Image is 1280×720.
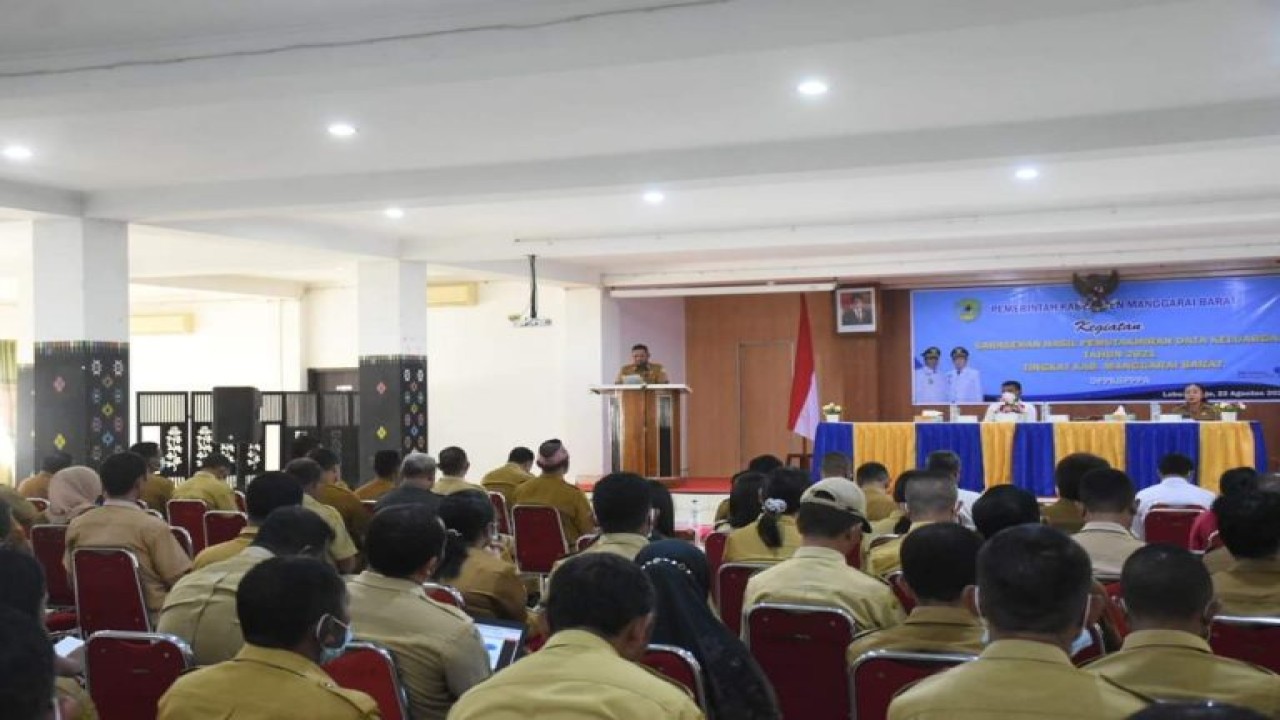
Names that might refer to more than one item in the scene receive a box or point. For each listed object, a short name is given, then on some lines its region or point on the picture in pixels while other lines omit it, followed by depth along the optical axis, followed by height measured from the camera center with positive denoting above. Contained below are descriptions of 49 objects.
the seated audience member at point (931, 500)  4.67 -0.43
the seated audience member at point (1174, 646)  2.29 -0.51
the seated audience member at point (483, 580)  3.82 -0.57
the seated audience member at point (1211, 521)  5.30 -0.61
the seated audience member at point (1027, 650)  1.99 -0.45
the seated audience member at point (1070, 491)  5.45 -0.50
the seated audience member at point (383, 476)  7.79 -0.50
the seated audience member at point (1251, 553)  3.51 -0.50
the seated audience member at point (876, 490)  6.15 -0.54
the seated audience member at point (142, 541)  5.16 -0.58
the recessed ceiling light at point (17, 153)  8.18 +1.71
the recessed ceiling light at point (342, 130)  7.56 +1.68
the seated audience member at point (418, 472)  6.81 -0.41
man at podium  14.41 +0.26
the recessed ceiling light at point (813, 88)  6.62 +1.66
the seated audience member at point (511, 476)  7.82 -0.51
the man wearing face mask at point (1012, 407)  12.52 -0.21
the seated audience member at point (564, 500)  6.80 -0.58
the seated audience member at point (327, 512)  5.37 -0.51
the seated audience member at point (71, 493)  6.47 -0.47
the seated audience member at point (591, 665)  1.94 -0.45
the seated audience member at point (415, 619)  2.92 -0.54
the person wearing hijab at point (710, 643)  2.77 -0.59
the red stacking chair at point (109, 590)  4.96 -0.77
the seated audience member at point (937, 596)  2.85 -0.50
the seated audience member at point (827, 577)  3.48 -0.54
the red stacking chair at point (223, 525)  6.44 -0.65
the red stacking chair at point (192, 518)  6.92 -0.65
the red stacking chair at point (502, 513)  7.38 -0.71
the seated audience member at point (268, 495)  4.71 -0.36
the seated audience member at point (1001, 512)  4.07 -0.42
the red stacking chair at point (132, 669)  3.12 -0.69
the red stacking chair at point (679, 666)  2.70 -0.60
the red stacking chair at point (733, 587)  4.45 -0.71
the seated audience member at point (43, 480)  8.49 -0.52
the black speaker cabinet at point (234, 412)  14.68 -0.13
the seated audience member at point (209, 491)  7.19 -0.53
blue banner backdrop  14.31 +0.53
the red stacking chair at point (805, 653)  3.29 -0.71
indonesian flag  13.73 -0.04
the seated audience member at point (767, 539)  4.74 -0.57
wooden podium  14.39 -0.41
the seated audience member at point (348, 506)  6.77 -0.59
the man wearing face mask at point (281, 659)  2.22 -0.49
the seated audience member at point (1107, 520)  4.29 -0.50
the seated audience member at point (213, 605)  3.41 -0.57
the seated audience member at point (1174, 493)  7.01 -0.63
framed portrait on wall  15.84 +1.02
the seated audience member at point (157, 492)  7.89 -0.58
